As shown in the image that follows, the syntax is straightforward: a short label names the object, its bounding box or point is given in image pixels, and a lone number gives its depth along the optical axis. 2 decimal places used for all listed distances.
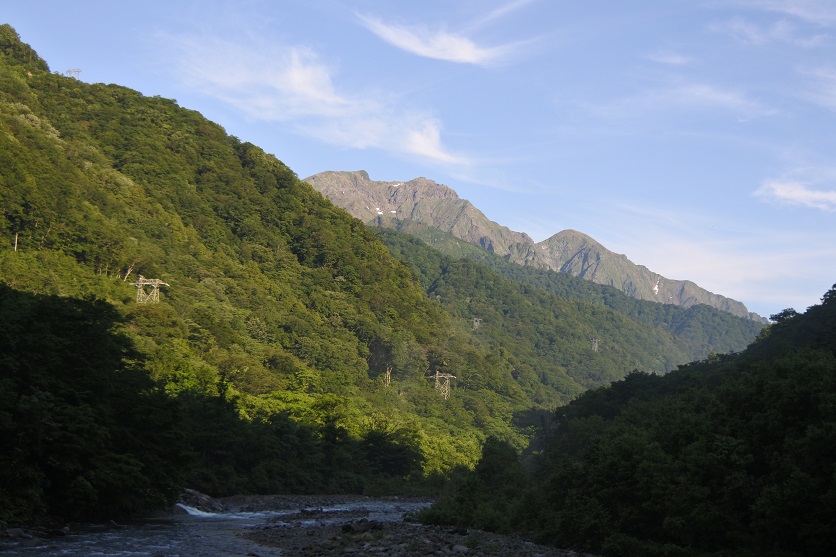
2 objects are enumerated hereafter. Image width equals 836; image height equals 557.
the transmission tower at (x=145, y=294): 80.56
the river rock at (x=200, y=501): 41.28
